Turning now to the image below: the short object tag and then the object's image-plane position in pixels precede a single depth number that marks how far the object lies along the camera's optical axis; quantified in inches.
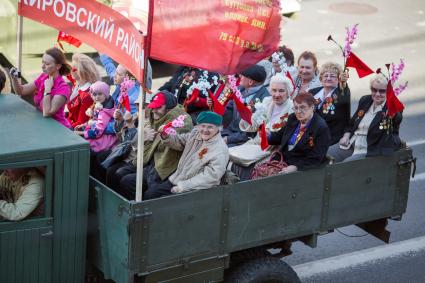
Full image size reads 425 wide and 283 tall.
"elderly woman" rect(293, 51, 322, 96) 370.3
